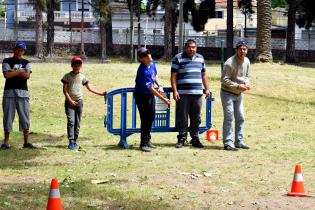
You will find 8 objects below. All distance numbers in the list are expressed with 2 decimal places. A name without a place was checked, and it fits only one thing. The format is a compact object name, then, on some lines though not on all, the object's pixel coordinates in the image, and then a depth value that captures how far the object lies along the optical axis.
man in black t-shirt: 11.48
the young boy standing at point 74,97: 11.88
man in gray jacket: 11.96
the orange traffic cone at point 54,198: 6.31
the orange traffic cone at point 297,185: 8.23
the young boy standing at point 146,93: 11.58
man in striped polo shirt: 12.04
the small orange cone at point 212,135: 13.27
